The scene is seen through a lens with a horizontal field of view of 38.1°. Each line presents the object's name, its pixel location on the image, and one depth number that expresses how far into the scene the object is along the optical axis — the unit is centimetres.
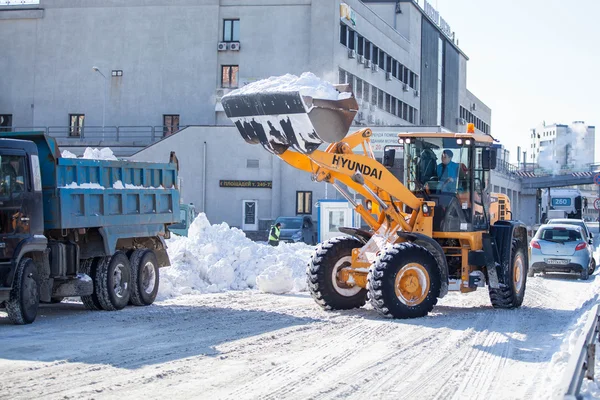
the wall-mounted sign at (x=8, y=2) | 5375
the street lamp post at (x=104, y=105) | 5066
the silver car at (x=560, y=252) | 2344
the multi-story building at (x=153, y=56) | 5003
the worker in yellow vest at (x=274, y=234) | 3375
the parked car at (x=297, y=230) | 3738
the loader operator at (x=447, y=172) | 1496
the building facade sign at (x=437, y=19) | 6869
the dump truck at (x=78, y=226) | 1255
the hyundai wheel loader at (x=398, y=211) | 1259
